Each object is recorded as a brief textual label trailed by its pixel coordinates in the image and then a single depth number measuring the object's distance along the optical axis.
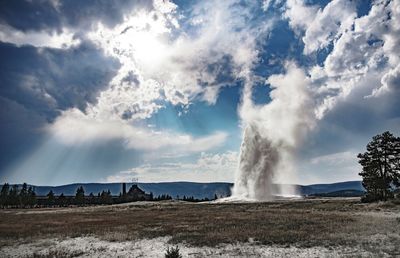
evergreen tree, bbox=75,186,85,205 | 149.75
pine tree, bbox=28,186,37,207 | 132.75
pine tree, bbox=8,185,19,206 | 127.32
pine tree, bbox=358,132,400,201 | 62.16
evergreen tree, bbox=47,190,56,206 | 146.50
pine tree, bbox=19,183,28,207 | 129.38
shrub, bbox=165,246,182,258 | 15.99
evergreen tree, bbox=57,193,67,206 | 143.38
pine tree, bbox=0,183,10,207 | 125.16
